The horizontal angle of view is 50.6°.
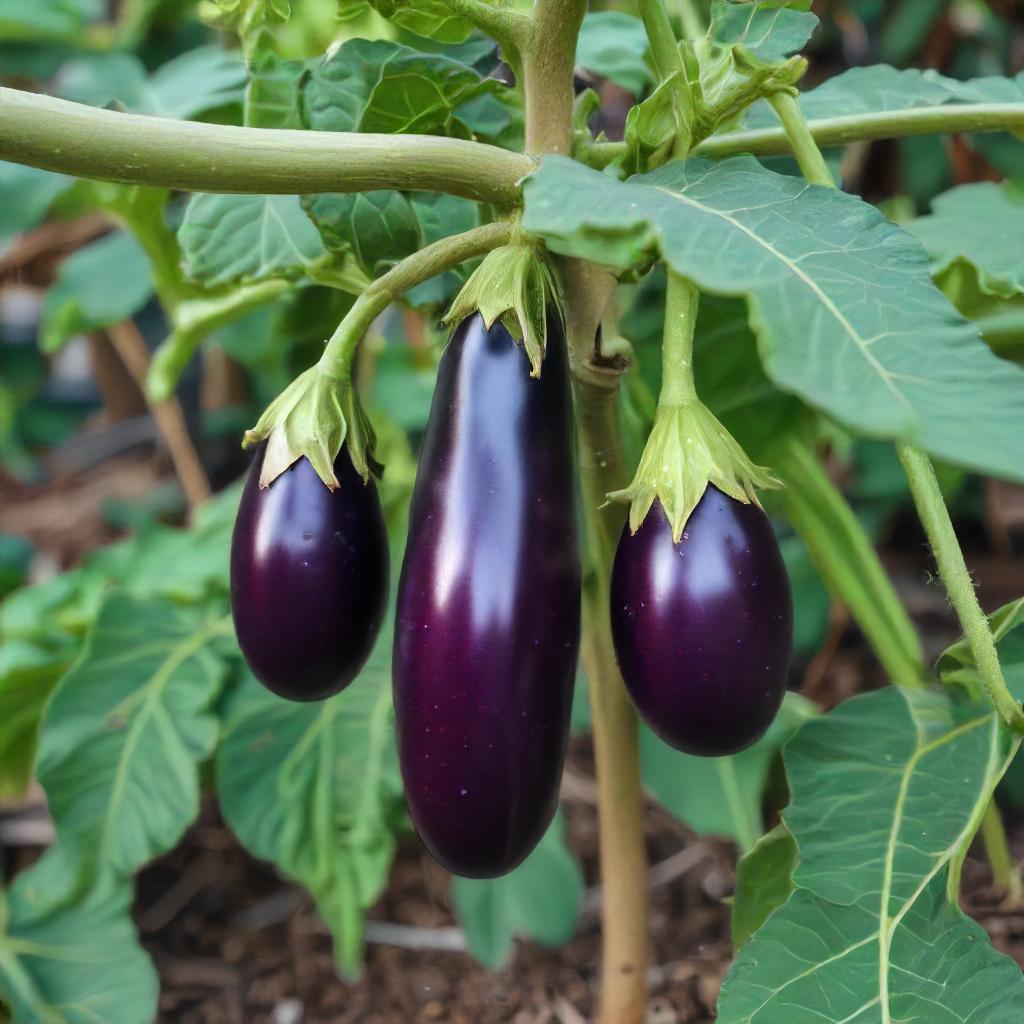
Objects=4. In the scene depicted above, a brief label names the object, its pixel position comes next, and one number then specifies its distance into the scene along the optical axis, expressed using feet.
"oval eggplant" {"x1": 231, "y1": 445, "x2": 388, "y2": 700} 1.40
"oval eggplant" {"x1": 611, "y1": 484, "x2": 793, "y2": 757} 1.28
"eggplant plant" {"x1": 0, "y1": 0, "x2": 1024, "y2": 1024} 1.14
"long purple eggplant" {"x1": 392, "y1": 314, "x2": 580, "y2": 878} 1.27
